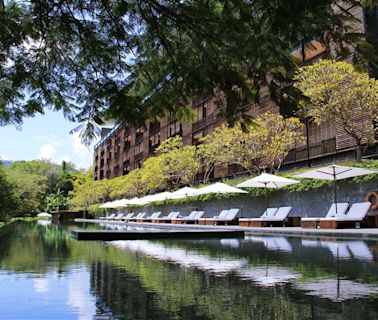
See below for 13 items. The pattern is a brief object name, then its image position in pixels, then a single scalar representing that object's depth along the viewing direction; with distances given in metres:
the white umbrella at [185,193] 25.72
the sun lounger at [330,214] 15.75
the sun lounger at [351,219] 14.58
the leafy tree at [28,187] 57.69
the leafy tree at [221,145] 21.67
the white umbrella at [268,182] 18.28
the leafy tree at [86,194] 57.28
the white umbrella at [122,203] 37.89
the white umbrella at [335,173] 15.02
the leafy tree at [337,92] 16.00
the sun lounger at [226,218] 22.31
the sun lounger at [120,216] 45.13
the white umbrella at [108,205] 43.03
